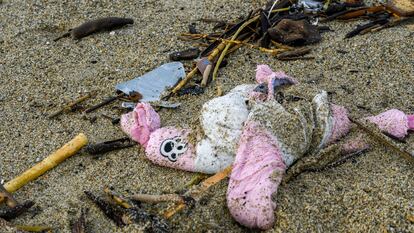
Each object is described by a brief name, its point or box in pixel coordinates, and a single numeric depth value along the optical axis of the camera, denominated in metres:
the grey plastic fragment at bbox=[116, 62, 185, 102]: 3.51
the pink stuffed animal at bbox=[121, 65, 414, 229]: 2.40
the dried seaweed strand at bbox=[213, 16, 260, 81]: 3.66
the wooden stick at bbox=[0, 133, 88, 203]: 2.76
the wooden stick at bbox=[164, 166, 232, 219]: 2.39
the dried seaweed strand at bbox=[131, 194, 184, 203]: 2.45
